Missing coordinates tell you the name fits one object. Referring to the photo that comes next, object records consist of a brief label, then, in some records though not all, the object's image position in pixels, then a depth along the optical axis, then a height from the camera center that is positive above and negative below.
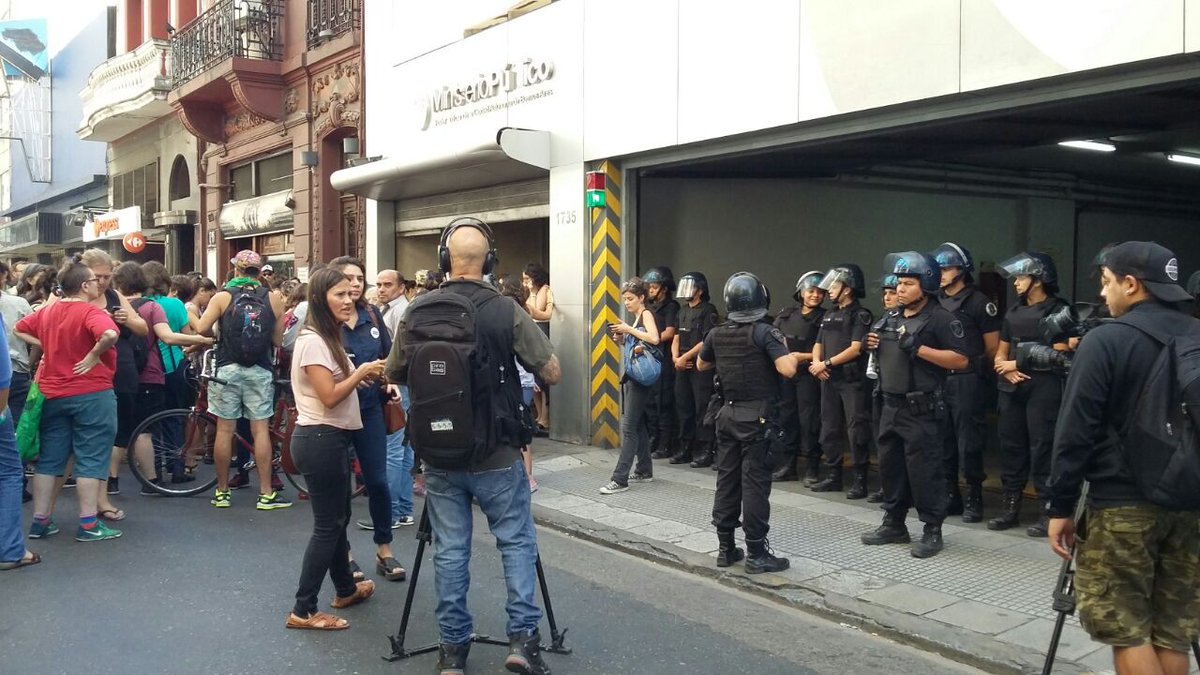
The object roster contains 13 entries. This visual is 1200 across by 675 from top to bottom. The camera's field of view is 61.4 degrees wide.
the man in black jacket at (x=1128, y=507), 3.62 -0.72
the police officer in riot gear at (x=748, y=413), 6.08 -0.66
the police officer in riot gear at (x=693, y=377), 9.61 -0.72
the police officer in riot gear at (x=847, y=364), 8.20 -0.49
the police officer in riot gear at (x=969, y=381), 7.45 -0.56
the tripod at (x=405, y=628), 4.71 -1.54
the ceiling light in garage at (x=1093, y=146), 12.48 +2.04
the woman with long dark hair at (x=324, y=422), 5.04 -0.62
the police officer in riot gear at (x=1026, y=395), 6.91 -0.62
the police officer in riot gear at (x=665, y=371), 10.00 -0.69
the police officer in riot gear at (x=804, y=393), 9.01 -0.80
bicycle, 8.49 -1.23
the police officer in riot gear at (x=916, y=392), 6.46 -0.57
